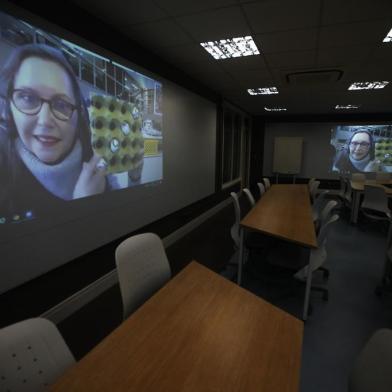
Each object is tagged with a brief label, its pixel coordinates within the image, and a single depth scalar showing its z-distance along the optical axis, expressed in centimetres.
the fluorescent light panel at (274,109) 746
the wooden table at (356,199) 527
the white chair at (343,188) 613
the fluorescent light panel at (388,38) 261
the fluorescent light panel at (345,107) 680
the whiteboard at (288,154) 877
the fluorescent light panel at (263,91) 507
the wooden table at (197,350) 89
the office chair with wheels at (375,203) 468
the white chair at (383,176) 689
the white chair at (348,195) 565
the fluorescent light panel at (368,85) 455
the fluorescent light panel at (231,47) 288
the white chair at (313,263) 229
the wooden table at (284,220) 244
